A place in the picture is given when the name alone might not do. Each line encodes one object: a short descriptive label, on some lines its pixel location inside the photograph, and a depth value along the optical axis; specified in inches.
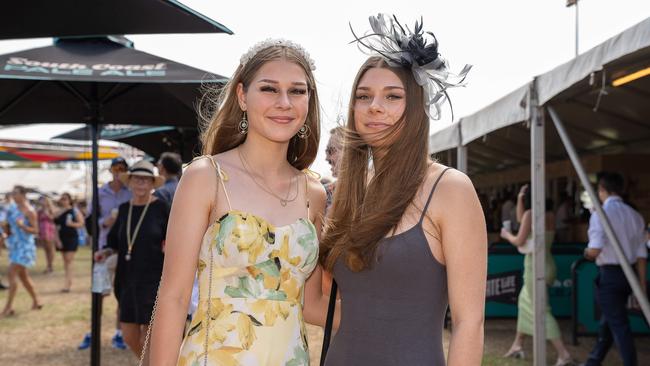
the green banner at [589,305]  353.7
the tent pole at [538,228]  249.1
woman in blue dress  469.1
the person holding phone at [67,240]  607.5
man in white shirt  261.0
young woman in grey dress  88.7
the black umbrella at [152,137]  465.4
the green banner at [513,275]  389.4
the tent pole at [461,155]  356.5
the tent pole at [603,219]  203.2
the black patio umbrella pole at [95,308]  248.2
